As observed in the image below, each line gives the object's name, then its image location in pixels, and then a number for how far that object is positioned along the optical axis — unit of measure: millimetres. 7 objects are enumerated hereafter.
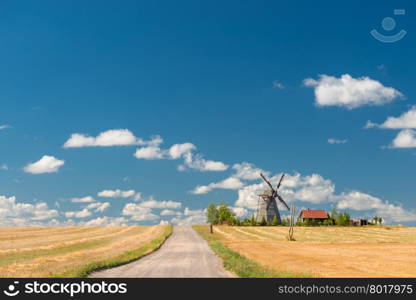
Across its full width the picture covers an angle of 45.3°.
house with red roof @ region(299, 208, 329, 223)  170338
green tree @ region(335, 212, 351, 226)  154375
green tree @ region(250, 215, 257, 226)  147000
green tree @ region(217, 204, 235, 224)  164450
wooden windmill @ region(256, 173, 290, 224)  148425
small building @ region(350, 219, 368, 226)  159325
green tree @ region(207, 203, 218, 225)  170000
